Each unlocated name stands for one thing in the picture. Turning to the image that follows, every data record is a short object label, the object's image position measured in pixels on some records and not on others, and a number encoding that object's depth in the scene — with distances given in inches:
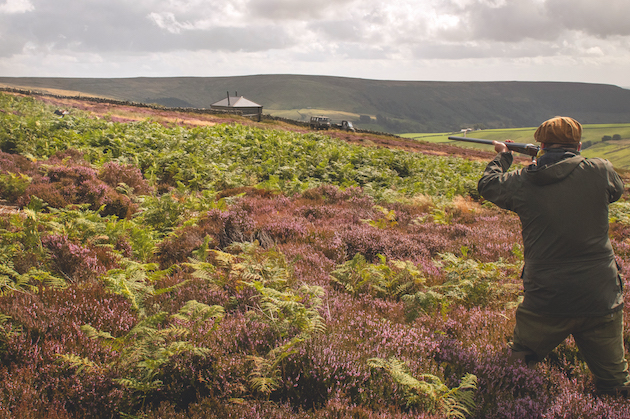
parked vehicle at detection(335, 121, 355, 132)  2404.0
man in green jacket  117.6
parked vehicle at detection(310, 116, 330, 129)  2305.9
